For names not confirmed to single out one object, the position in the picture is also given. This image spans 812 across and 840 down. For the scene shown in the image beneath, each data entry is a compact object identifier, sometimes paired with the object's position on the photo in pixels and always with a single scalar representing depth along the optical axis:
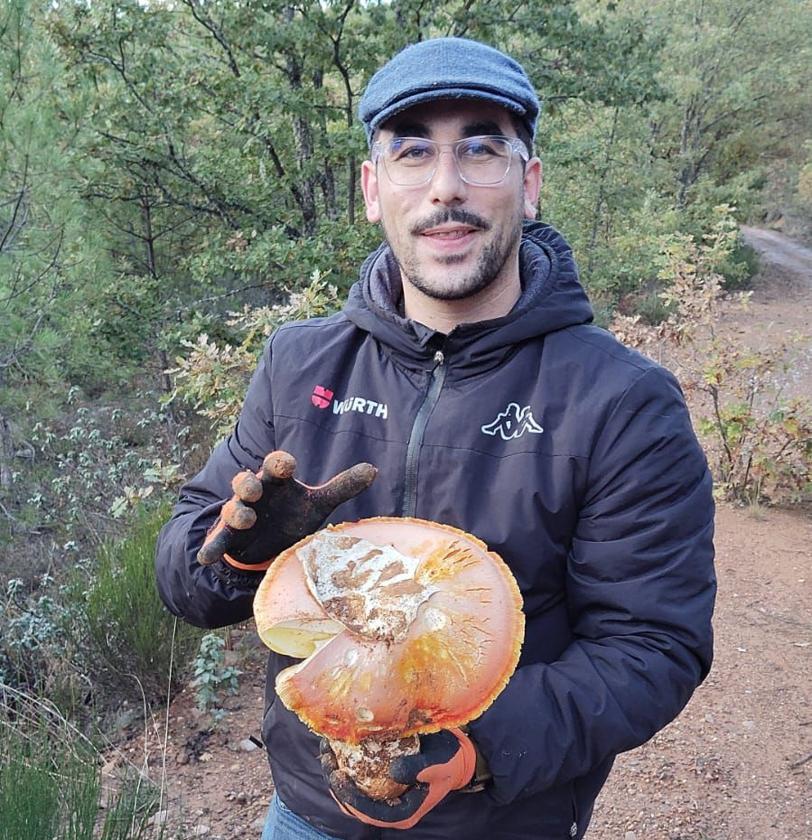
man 1.29
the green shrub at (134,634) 3.61
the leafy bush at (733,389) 5.71
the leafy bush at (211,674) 3.45
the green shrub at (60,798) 1.91
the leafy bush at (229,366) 4.07
